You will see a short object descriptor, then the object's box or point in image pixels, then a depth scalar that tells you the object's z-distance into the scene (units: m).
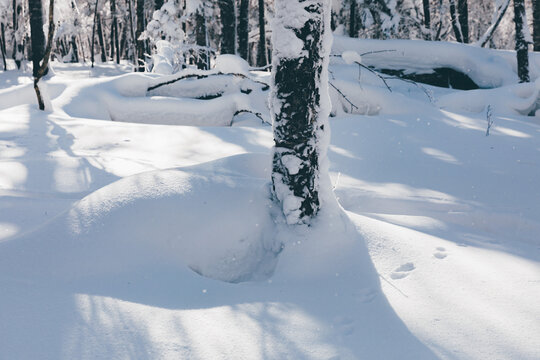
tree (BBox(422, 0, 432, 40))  18.94
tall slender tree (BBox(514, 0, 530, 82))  9.64
